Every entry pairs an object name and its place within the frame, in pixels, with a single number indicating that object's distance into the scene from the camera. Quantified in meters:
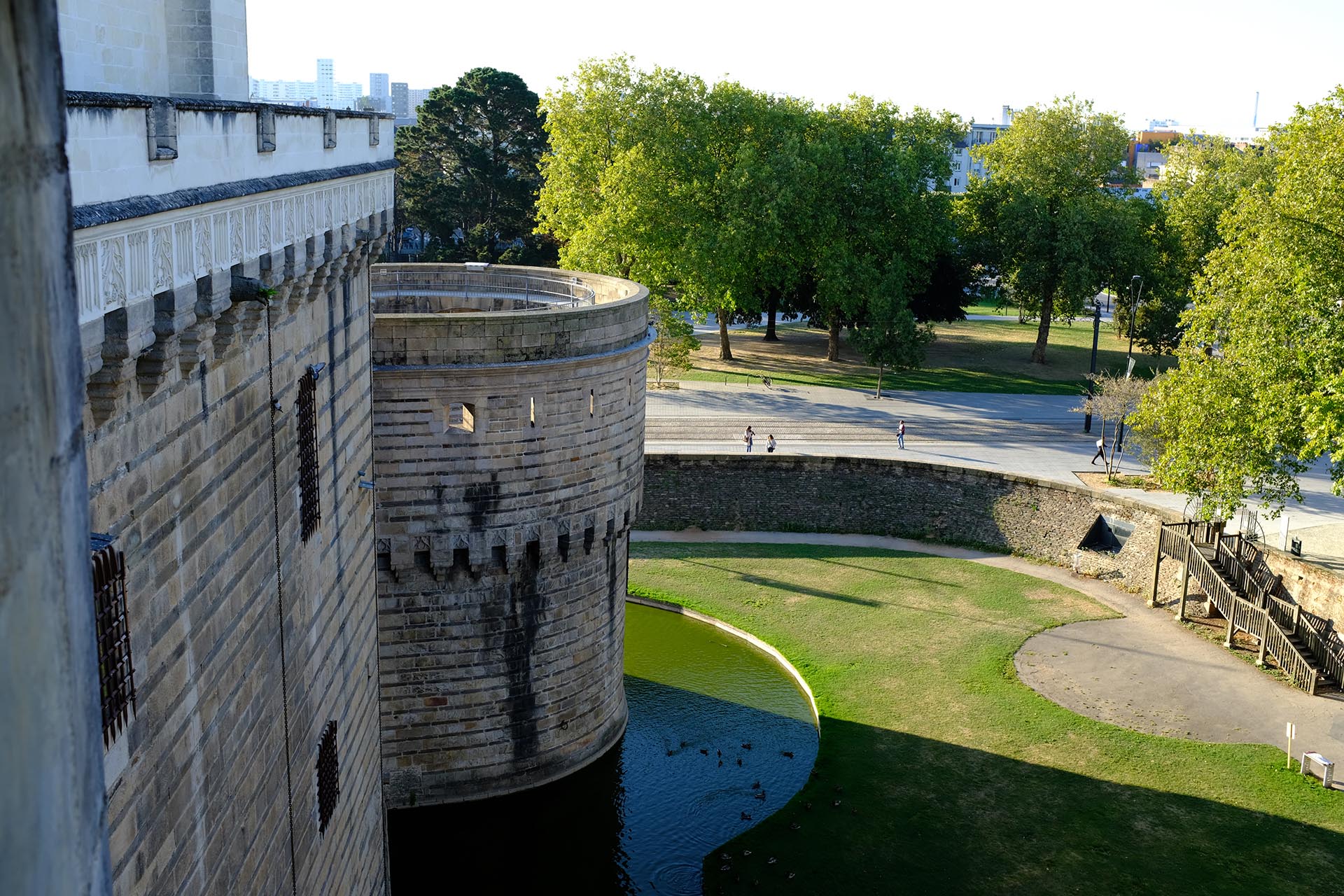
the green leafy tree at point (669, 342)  52.19
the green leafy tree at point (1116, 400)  44.31
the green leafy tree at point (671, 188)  55.28
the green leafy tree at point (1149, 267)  62.62
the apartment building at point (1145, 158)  165.50
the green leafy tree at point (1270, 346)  30.98
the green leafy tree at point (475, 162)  71.56
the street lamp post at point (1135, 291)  57.31
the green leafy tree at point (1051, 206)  62.69
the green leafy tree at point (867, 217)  58.88
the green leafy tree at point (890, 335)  56.88
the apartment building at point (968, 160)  153.88
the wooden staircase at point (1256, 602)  30.25
